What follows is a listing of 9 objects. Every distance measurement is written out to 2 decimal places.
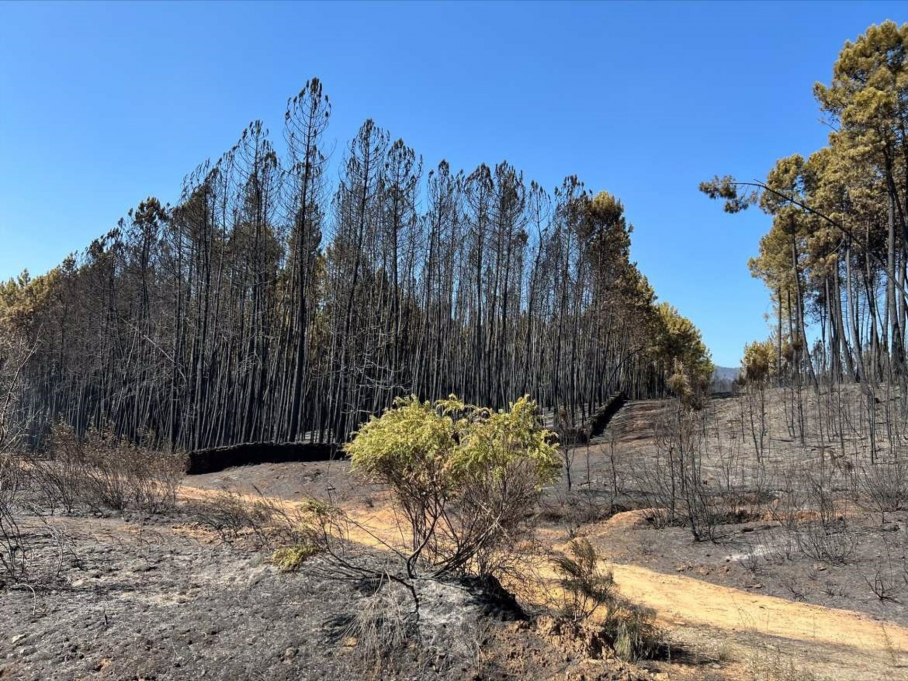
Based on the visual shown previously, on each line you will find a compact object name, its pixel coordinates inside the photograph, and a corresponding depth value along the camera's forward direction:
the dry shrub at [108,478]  10.75
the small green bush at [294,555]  5.01
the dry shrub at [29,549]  5.75
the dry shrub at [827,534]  8.99
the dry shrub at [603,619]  4.65
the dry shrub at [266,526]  5.20
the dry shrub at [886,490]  10.70
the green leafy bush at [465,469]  4.99
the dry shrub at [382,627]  4.20
